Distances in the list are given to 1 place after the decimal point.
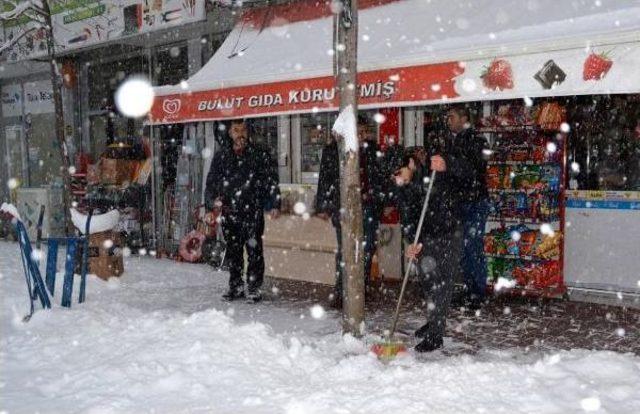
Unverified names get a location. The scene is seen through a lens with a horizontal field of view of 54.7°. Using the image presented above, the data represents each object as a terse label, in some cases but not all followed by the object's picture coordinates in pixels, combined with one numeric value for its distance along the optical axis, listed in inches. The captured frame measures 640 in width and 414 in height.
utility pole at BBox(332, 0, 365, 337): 187.6
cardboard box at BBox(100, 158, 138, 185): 428.1
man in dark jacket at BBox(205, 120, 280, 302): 263.9
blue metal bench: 238.7
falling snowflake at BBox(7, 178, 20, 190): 606.5
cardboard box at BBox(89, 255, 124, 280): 315.9
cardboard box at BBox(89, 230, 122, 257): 309.1
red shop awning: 184.1
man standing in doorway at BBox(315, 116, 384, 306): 252.2
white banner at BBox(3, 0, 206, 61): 368.8
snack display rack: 261.1
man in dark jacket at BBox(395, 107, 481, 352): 190.9
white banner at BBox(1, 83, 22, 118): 595.2
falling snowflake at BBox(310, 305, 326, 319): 244.5
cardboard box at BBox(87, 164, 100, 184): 435.5
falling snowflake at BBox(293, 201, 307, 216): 323.9
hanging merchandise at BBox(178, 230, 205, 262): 383.2
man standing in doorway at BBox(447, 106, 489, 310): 227.5
